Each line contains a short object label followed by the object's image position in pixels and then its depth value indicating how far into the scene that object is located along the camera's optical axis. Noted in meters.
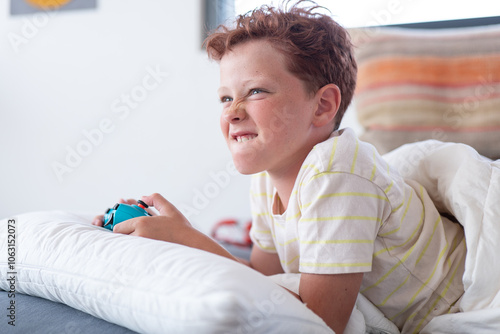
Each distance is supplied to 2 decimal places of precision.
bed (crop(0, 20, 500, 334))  0.54
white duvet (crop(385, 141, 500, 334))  0.76
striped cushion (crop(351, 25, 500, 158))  1.25
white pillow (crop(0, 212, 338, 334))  0.52
